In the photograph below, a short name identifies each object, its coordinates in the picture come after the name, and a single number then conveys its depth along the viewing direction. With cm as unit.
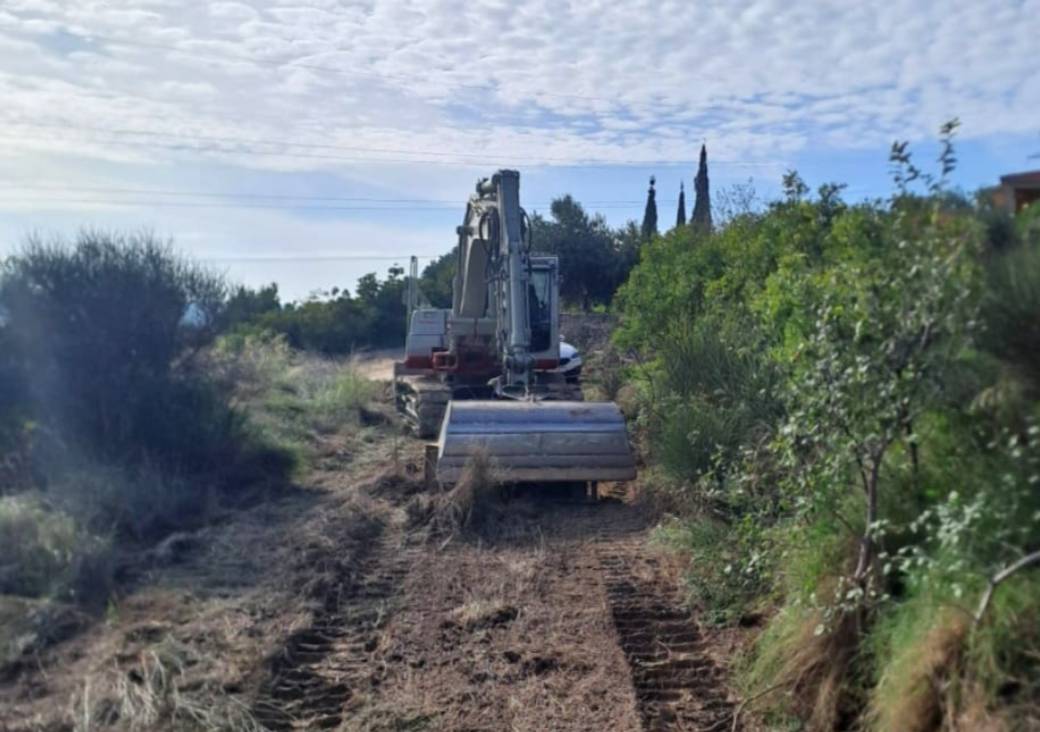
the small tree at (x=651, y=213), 4334
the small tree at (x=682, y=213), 4083
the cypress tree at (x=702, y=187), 3474
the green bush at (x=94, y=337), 1209
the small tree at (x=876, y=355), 483
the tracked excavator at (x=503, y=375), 1161
